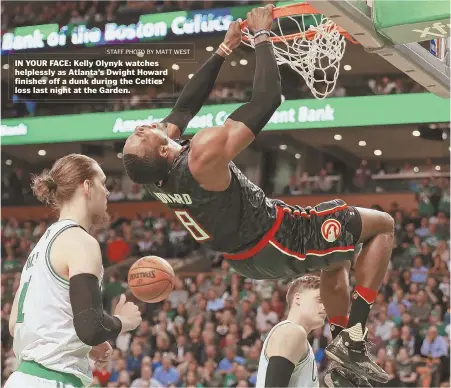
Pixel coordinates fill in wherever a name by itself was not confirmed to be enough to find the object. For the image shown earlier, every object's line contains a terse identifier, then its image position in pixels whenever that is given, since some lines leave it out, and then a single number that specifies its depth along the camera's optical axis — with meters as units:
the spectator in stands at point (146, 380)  12.06
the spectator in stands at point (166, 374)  12.14
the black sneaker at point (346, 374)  4.76
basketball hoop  5.43
